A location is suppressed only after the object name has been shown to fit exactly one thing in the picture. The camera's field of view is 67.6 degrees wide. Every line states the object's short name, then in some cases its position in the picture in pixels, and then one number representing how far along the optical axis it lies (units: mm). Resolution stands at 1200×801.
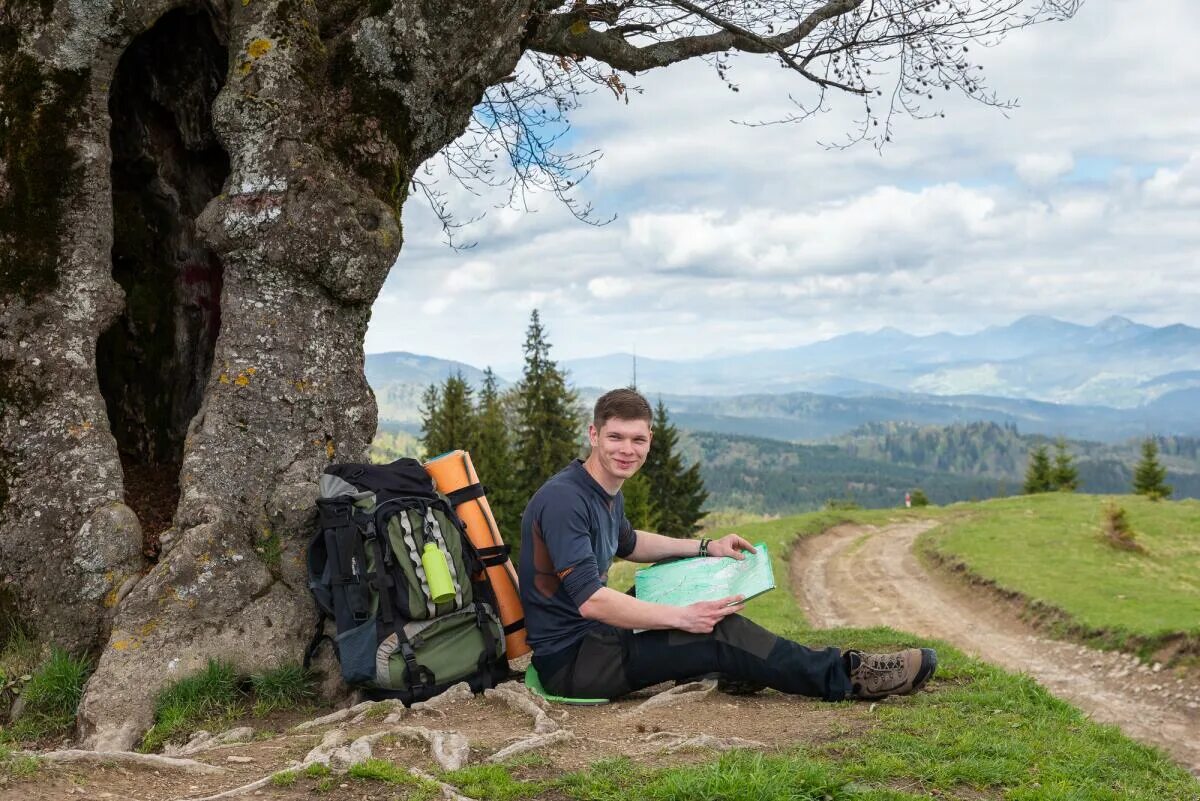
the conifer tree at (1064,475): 58888
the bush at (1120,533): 27798
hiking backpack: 6891
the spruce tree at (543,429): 51906
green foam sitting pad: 6992
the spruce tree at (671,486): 56719
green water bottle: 6902
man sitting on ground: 6672
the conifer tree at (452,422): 53688
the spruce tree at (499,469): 49188
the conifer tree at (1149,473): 55062
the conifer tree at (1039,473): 61438
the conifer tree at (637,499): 50344
